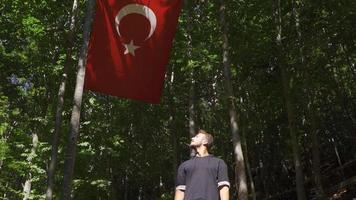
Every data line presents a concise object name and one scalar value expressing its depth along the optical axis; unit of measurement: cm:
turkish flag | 855
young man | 458
